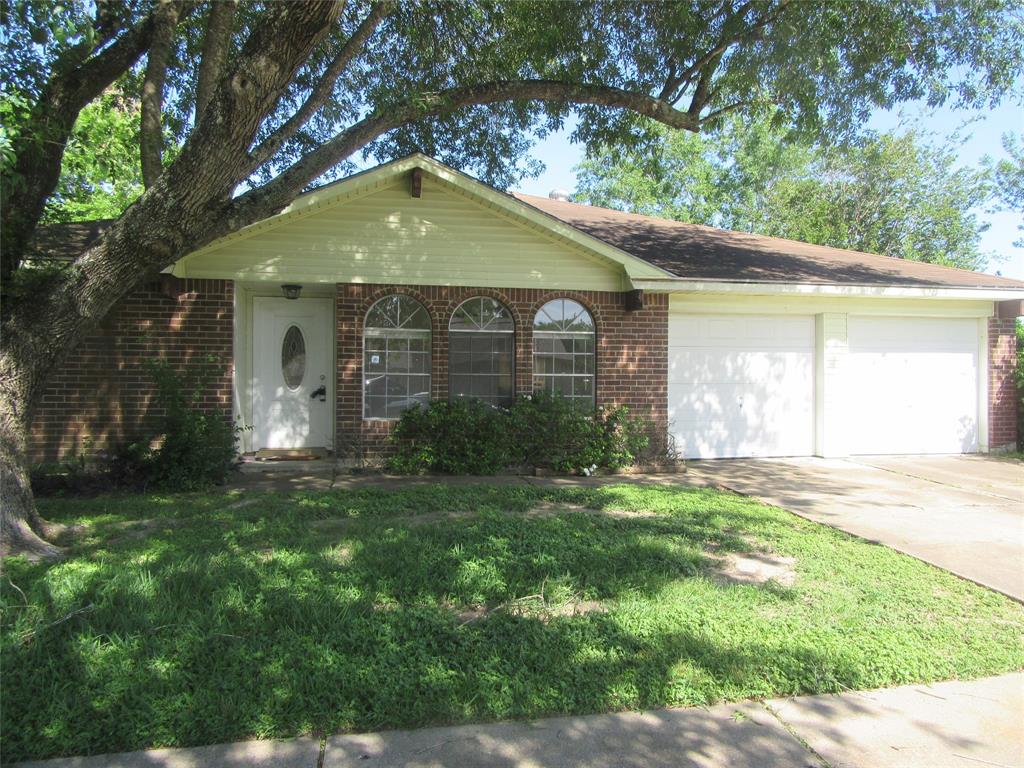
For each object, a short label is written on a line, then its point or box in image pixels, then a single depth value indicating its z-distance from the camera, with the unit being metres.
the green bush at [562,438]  9.00
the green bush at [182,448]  7.42
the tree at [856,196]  24.83
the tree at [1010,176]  23.45
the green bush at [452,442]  8.77
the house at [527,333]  8.62
